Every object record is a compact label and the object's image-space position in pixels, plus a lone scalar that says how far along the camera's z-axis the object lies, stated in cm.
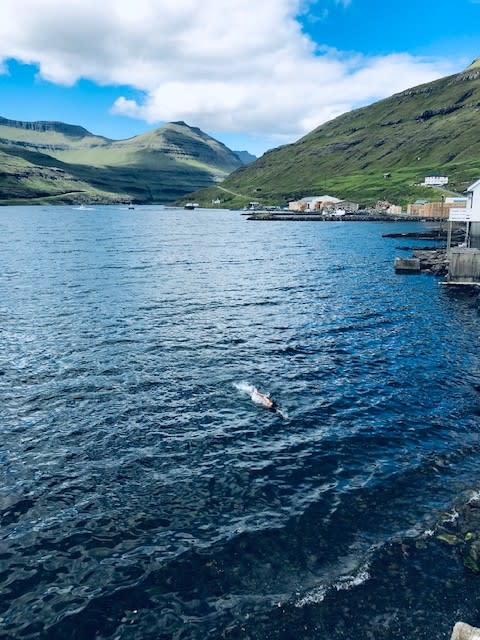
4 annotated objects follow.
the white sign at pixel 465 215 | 6938
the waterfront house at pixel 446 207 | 18975
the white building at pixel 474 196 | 6832
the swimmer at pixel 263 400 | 2653
